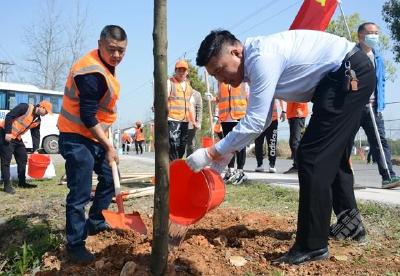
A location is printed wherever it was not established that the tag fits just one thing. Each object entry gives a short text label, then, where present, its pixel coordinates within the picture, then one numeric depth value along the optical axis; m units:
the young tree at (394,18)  21.58
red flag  6.74
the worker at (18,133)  7.91
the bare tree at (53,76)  29.22
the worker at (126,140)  31.77
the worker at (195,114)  7.73
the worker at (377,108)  6.21
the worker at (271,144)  8.80
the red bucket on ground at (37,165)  9.23
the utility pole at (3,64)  41.31
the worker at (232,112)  7.07
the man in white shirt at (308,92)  2.91
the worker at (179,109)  7.21
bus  21.77
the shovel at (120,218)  3.50
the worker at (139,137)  28.95
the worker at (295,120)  8.57
